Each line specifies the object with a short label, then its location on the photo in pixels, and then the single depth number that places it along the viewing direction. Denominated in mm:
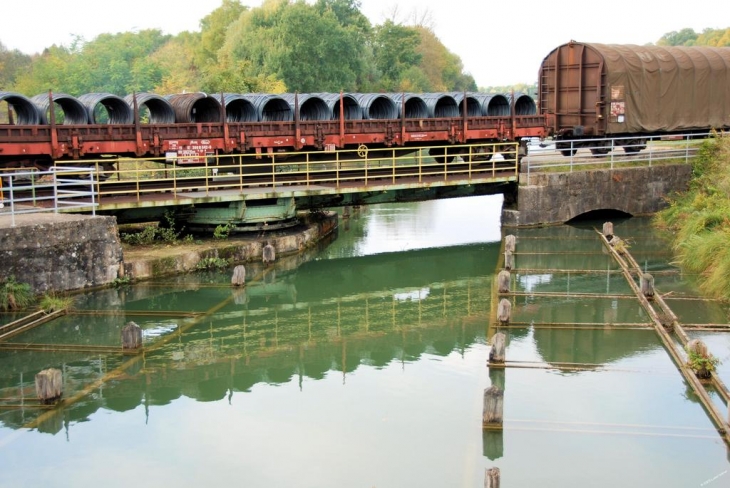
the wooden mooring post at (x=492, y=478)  7812
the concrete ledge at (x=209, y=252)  17625
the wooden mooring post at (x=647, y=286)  15953
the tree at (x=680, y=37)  133500
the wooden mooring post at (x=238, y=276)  17328
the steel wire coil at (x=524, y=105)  28281
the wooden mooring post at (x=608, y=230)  22562
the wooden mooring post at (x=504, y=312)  14328
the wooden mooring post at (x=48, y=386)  10789
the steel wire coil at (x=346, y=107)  24391
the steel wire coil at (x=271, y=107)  23172
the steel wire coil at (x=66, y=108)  19500
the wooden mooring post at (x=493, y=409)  9930
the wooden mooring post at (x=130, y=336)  13250
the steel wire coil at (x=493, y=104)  26906
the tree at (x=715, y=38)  97812
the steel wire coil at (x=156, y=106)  21234
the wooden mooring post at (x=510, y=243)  19769
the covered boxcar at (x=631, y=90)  26734
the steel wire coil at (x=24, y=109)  19156
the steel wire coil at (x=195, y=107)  21928
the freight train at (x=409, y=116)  19766
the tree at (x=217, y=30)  67562
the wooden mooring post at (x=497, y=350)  12328
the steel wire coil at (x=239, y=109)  22875
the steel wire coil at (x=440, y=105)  25906
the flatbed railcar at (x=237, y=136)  19047
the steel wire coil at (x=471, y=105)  26312
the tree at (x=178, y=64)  56906
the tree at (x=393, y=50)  71500
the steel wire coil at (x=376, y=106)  24953
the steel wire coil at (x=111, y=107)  20438
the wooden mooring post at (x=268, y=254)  19500
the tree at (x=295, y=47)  53219
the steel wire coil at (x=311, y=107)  23781
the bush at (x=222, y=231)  20109
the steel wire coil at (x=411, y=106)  25453
